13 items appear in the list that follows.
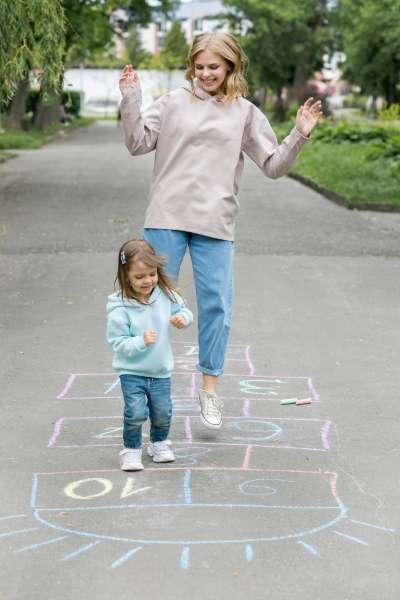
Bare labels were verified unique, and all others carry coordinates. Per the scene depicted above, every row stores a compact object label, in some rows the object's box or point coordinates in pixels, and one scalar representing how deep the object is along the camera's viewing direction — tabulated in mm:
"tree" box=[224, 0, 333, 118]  50312
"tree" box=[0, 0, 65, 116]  12711
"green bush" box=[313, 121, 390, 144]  32188
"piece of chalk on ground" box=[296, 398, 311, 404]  6086
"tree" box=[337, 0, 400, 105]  45469
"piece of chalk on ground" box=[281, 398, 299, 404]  6083
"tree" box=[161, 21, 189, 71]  102538
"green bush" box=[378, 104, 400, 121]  34969
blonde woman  5312
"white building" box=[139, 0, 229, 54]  127431
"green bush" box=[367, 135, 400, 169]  23920
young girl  4770
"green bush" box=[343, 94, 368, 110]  79562
